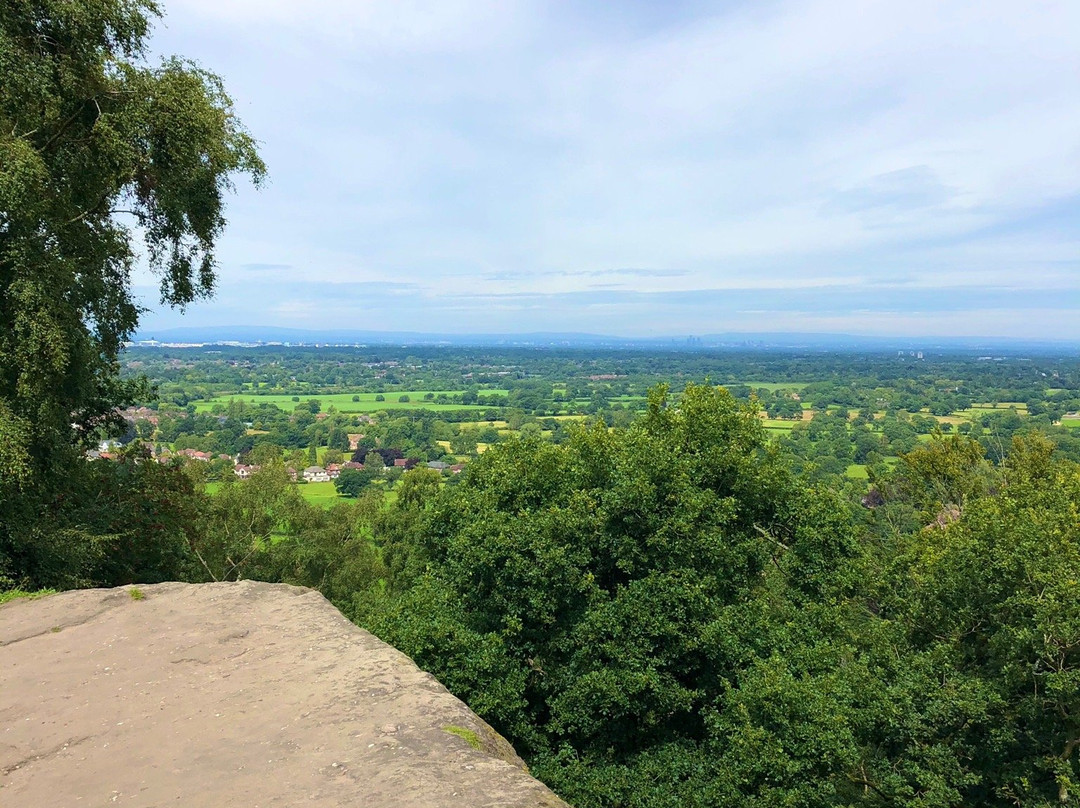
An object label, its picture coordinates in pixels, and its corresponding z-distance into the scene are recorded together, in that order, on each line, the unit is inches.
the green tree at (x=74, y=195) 394.3
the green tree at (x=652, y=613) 358.0
